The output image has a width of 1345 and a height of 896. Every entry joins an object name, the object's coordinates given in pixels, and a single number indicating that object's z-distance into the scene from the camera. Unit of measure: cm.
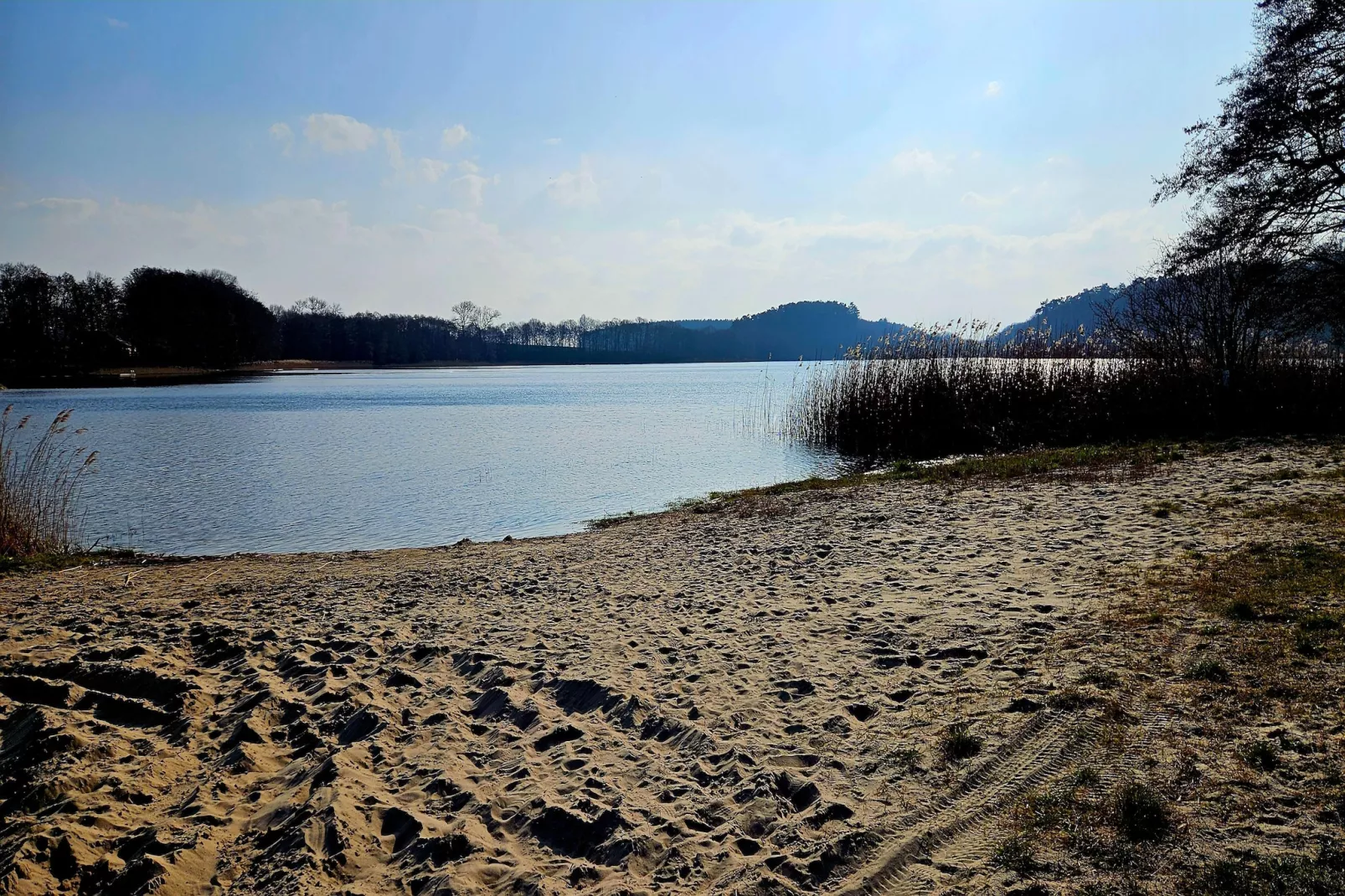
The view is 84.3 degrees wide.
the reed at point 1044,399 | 1619
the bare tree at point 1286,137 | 1542
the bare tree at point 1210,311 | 1633
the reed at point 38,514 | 1050
